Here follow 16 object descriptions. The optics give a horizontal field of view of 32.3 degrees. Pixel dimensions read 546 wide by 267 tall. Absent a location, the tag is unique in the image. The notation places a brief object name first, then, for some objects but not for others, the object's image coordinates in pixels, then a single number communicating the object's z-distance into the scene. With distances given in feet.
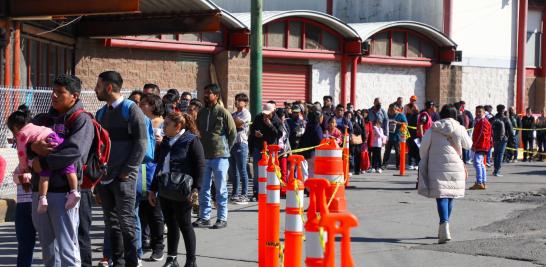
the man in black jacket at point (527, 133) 92.63
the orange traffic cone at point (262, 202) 29.66
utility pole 56.59
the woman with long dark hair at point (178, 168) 30.01
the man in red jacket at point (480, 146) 58.18
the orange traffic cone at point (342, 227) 17.63
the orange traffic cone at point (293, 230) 25.20
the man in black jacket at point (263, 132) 50.49
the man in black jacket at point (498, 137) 68.74
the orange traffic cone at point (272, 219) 28.53
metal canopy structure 51.24
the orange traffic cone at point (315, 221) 18.93
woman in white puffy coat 36.94
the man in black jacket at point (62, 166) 24.06
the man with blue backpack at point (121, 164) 28.32
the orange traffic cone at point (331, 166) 27.81
